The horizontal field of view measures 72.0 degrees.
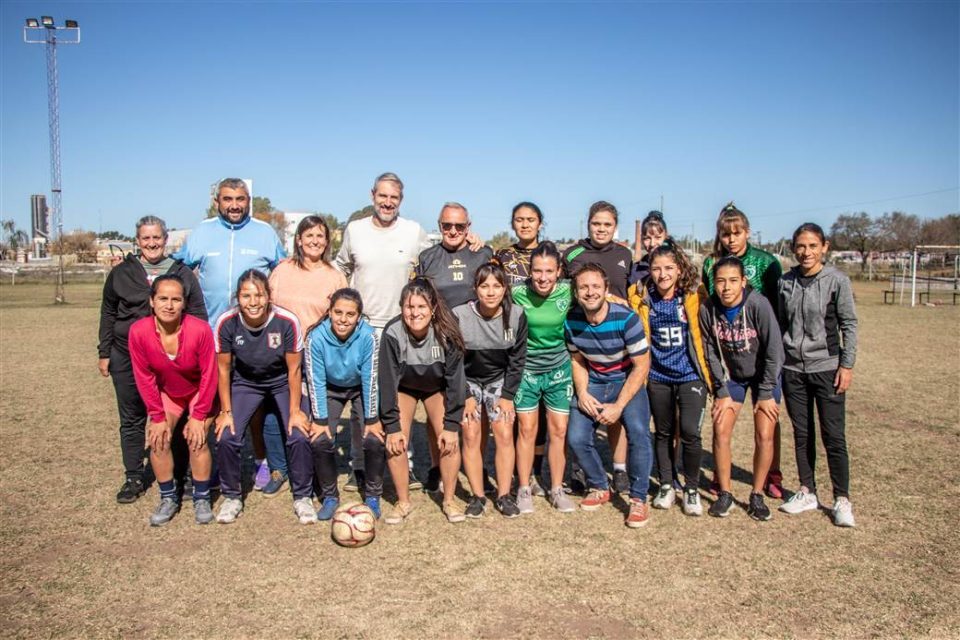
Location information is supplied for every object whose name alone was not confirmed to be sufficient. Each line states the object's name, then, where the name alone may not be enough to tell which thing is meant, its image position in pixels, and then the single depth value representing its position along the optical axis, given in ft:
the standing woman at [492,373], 16.81
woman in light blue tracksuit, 16.69
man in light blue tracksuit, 18.42
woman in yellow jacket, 16.79
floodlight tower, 109.50
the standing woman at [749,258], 17.70
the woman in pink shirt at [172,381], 16.12
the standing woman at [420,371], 16.33
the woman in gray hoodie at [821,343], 16.29
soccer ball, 15.08
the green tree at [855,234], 212.43
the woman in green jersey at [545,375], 17.25
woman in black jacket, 17.57
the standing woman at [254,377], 16.74
